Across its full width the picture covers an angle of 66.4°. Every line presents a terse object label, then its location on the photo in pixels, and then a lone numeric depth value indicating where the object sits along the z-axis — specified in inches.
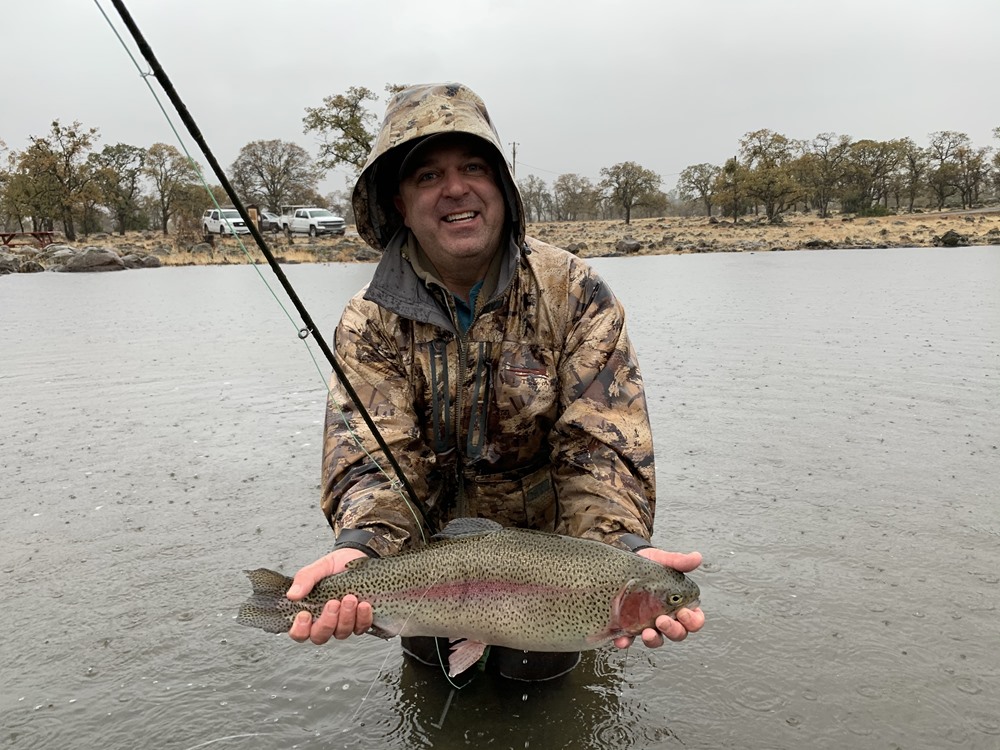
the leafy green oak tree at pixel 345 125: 2282.2
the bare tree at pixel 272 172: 3147.1
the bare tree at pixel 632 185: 3654.0
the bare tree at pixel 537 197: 4219.5
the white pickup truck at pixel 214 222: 2053.4
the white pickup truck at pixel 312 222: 2116.1
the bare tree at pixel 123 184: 2854.3
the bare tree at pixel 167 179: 2918.3
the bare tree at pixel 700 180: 3762.3
